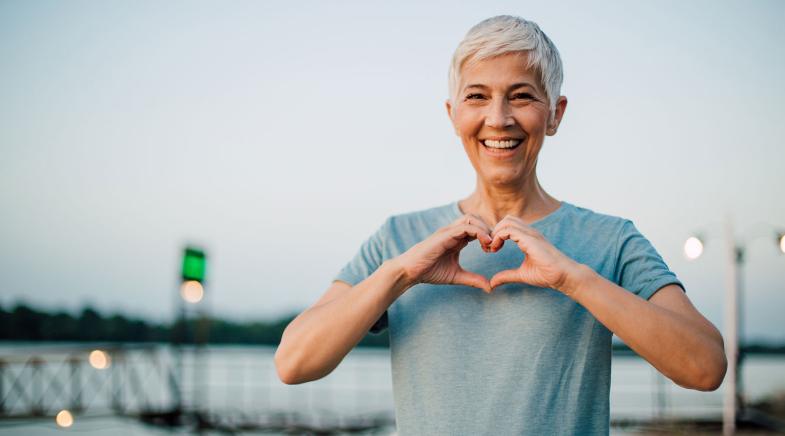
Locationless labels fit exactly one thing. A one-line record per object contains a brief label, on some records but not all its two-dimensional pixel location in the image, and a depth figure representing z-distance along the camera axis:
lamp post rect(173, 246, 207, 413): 10.94
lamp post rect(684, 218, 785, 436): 10.30
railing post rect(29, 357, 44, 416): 12.22
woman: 1.28
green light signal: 10.91
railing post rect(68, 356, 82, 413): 12.62
